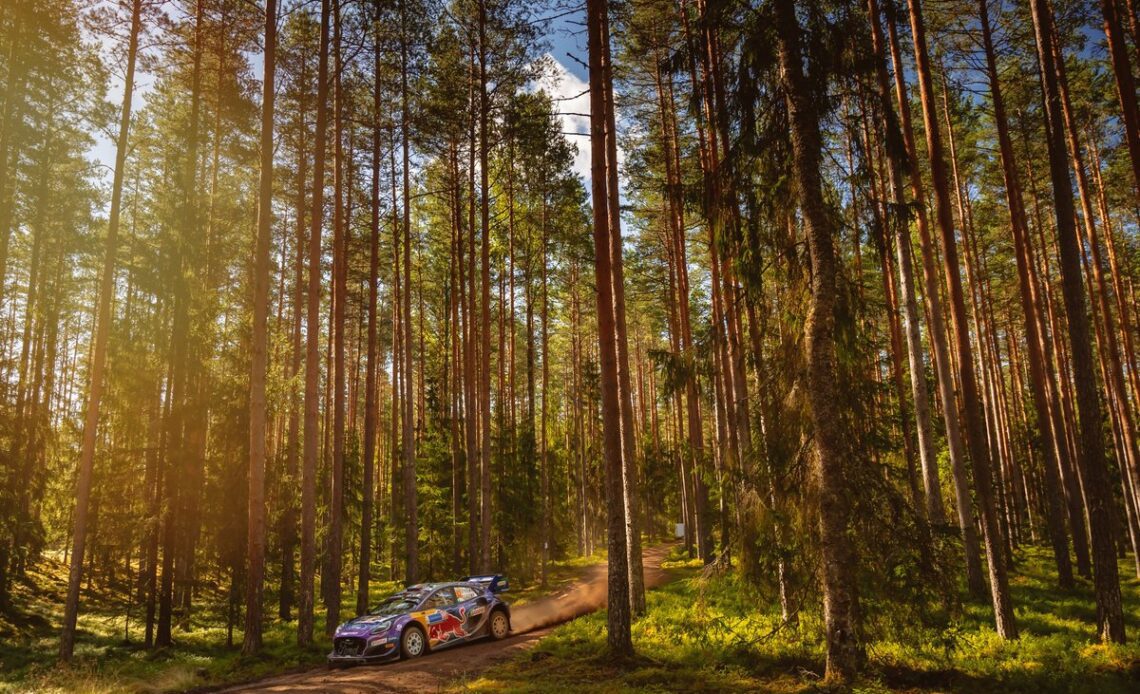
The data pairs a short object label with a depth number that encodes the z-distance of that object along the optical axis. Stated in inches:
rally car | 500.7
